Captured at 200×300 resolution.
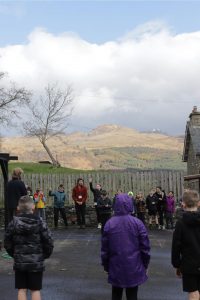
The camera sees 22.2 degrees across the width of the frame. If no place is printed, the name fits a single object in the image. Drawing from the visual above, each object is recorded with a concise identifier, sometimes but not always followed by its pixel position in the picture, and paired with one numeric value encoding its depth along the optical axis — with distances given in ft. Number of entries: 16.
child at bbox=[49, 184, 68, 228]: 63.82
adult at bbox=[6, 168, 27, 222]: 34.32
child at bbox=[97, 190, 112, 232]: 53.98
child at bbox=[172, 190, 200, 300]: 18.92
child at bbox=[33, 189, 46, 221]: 63.56
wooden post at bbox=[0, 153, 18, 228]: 41.73
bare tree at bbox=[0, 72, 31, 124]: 132.98
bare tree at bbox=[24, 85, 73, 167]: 140.05
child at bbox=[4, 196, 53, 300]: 19.76
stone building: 75.82
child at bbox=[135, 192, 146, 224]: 63.00
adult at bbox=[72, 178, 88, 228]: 62.08
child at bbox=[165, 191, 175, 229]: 62.18
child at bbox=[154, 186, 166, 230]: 62.28
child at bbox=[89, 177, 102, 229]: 58.57
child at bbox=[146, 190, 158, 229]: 62.39
